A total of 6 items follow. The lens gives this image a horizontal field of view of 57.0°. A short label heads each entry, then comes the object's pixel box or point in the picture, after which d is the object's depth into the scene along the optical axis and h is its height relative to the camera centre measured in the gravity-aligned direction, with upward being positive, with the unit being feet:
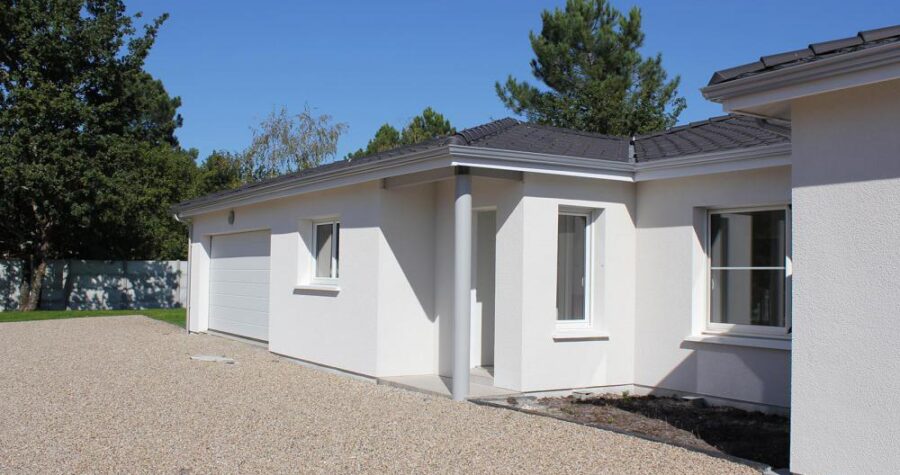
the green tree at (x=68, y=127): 83.61 +13.92
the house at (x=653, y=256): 18.76 +0.42
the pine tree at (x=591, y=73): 93.61 +23.54
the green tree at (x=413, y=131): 130.31 +21.14
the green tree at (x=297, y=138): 119.65 +17.99
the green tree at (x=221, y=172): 125.29 +14.06
